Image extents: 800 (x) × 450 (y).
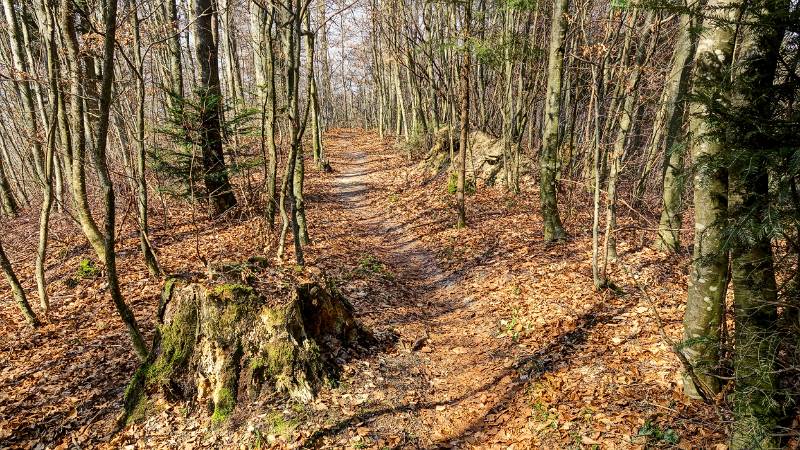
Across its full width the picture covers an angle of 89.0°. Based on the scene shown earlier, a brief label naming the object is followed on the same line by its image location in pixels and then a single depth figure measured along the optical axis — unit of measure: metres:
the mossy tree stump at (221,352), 4.77
